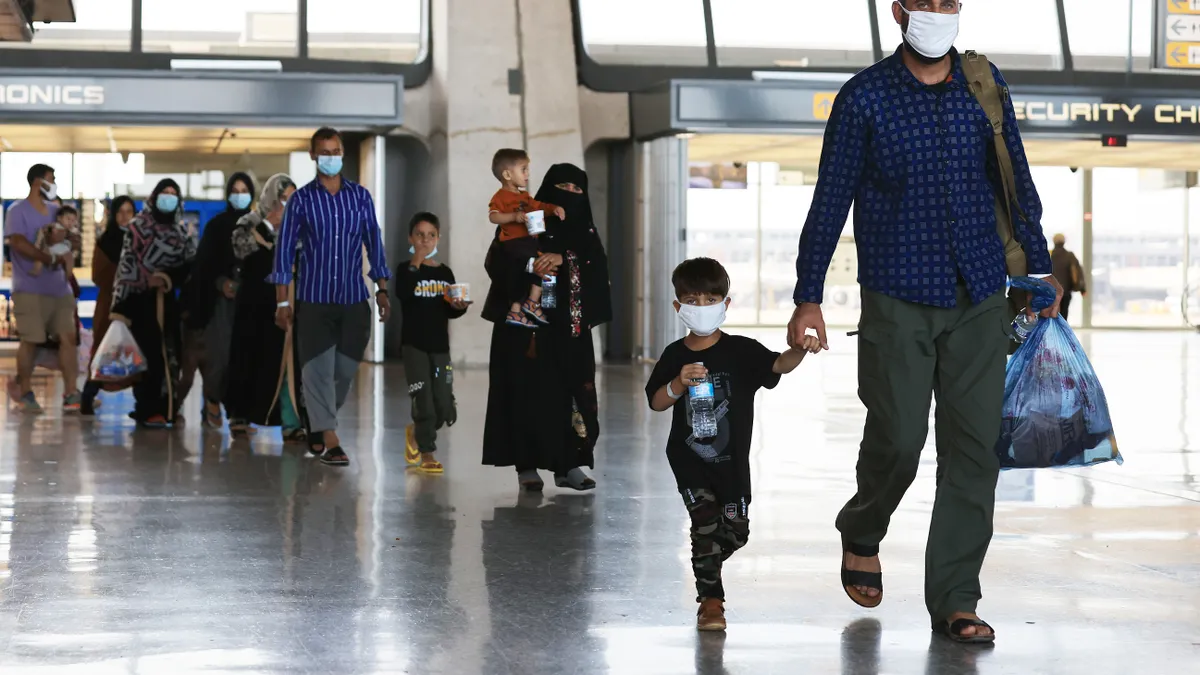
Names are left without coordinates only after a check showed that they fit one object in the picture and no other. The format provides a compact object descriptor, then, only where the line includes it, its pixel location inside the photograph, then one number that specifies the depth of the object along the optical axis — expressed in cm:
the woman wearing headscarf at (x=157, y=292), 1048
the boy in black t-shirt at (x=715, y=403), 443
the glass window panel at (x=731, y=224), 2986
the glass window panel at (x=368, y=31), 1881
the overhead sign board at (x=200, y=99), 1661
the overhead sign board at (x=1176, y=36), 1909
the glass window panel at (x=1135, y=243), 3097
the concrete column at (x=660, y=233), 1828
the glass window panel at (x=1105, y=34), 2131
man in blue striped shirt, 822
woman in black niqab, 725
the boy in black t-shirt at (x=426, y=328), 831
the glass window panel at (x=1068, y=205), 3067
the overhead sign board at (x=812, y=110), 1759
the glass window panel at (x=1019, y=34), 2123
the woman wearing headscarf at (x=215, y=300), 1010
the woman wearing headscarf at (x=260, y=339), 964
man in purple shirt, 1140
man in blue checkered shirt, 427
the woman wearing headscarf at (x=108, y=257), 1147
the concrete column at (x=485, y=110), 1781
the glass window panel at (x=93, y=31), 1814
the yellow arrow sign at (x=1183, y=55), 1912
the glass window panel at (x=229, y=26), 1852
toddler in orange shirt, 723
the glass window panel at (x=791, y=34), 1988
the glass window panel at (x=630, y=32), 1931
